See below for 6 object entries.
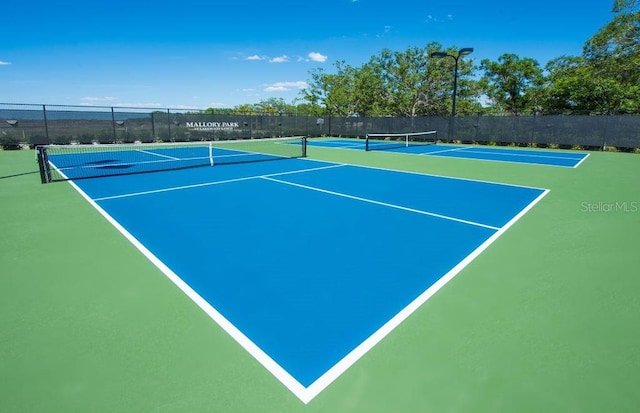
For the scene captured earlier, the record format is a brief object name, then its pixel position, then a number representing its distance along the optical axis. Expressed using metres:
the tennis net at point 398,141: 23.57
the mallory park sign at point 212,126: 27.45
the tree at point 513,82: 36.25
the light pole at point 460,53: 21.40
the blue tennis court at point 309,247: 3.19
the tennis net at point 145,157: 12.42
